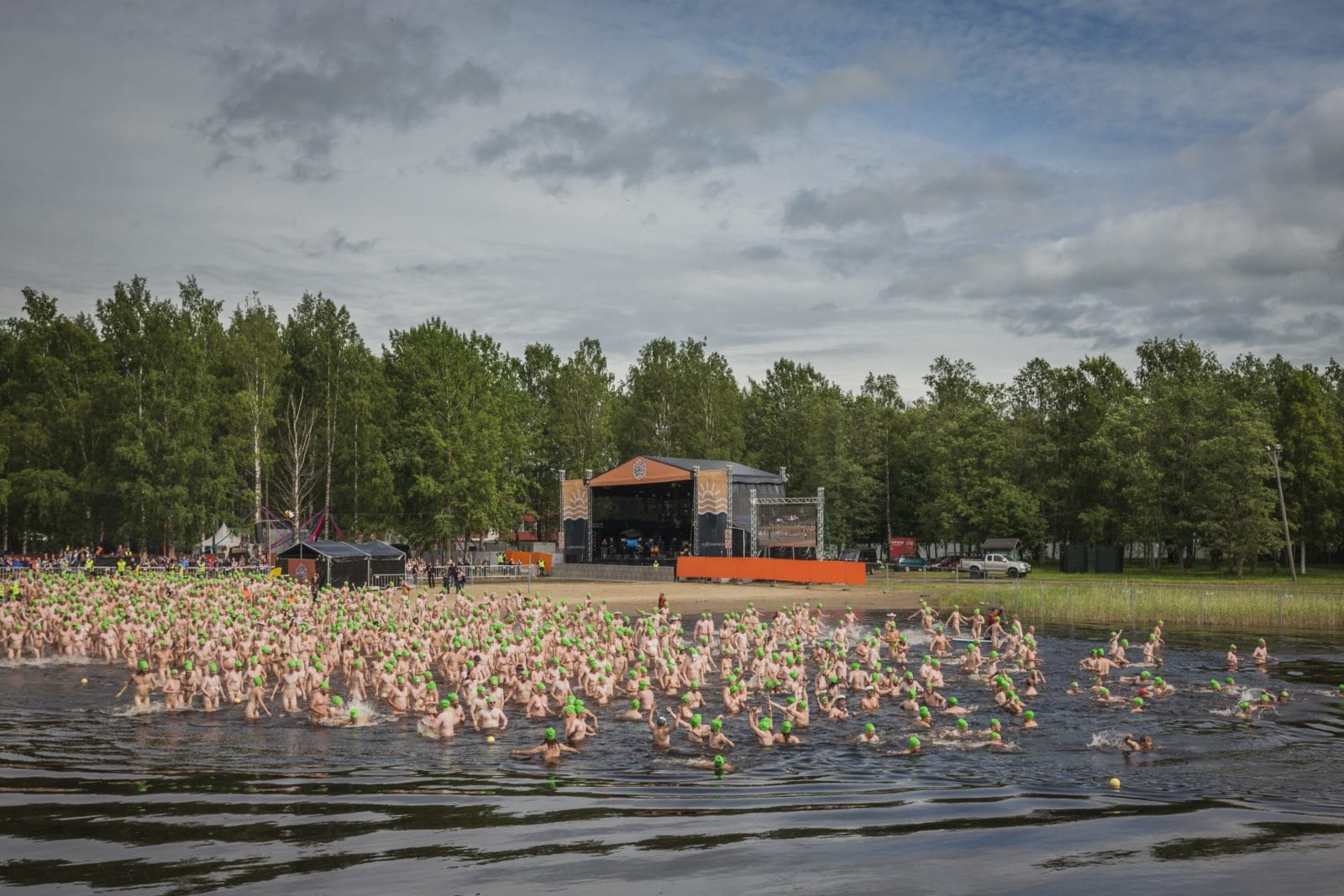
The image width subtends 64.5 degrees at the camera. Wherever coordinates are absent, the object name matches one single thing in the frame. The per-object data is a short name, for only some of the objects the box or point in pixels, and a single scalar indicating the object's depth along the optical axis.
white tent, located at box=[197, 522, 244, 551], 76.50
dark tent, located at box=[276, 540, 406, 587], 48.03
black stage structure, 63.81
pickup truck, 66.88
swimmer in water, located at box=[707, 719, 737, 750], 19.91
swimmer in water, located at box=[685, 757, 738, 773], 18.84
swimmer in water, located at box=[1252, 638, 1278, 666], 30.88
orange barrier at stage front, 58.97
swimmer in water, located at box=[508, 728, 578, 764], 19.31
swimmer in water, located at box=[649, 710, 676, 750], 20.41
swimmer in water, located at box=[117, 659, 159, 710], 23.55
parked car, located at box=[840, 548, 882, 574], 75.25
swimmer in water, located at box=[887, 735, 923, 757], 20.36
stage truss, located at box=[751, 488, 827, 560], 61.12
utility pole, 58.22
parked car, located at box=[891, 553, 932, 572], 78.50
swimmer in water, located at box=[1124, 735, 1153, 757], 20.19
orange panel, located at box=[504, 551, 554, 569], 70.12
